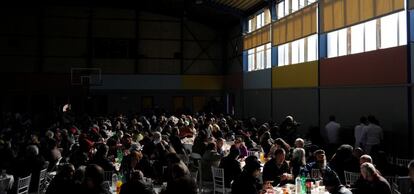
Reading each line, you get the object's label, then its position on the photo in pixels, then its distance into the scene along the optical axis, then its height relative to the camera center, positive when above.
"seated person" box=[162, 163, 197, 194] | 6.02 -1.14
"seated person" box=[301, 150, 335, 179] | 8.43 -1.28
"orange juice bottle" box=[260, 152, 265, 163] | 11.18 -1.44
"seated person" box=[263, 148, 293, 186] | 8.42 -1.29
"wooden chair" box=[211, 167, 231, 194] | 8.83 -1.60
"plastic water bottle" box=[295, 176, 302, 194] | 7.45 -1.42
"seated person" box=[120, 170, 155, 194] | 6.12 -1.18
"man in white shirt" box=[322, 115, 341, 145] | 15.41 -1.07
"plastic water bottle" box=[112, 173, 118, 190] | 8.12 -1.45
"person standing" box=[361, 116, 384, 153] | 12.88 -1.01
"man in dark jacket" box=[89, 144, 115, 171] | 9.02 -1.19
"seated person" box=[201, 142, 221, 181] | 9.53 -1.31
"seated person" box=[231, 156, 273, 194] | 6.52 -1.17
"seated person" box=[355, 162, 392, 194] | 6.32 -1.16
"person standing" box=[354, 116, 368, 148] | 13.37 -0.88
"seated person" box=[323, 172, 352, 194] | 6.59 -1.23
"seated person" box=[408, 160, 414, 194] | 6.57 -1.06
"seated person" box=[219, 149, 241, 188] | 8.90 -1.34
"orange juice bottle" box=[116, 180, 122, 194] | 7.68 -1.46
